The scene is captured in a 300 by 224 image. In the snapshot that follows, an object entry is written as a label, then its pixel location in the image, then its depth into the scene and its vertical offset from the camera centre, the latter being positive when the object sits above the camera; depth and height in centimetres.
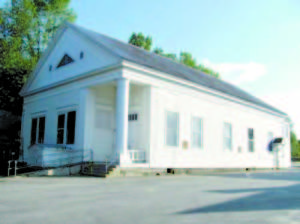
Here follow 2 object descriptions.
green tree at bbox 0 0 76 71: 3072 +1250
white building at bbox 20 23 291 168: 1585 +257
